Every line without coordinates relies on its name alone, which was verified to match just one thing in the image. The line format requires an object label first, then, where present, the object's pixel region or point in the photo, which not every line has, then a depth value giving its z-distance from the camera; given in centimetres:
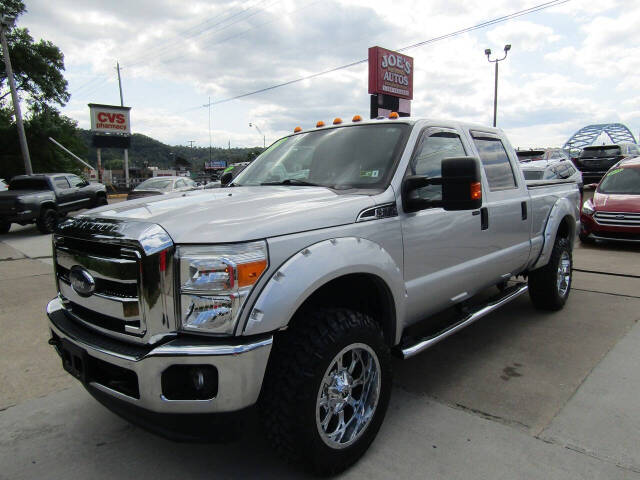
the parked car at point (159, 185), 1346
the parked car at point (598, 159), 1709
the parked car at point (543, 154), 1508
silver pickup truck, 189
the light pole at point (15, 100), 2184
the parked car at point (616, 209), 817
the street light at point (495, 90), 2520
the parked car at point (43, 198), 1212
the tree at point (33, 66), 3595
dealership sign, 1745
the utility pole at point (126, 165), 3488
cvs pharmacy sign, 3438
